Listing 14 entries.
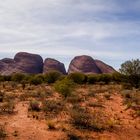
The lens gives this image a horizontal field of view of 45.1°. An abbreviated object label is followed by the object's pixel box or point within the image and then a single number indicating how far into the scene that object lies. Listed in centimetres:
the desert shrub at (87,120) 895
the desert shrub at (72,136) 794
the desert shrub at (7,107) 1052
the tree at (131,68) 1992
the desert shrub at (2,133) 775
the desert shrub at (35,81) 2687
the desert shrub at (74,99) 1291
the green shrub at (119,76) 2158
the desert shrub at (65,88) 1408
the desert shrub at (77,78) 2912
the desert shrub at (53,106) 1075
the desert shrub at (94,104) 1206
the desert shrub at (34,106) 1096
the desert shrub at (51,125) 866
